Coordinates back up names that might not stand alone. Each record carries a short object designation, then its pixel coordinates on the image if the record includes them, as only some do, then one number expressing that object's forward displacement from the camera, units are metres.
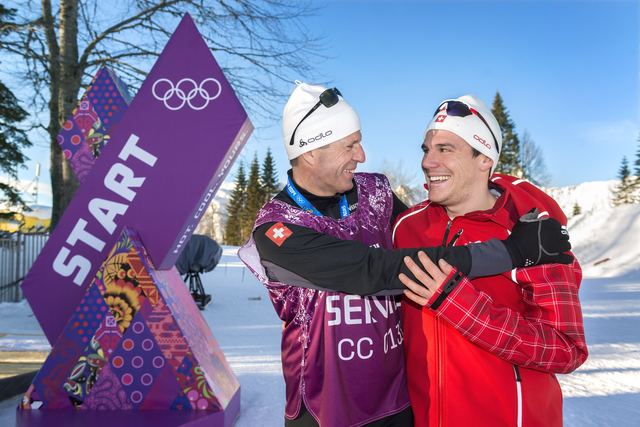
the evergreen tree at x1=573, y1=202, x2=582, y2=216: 56.16
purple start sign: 4.02
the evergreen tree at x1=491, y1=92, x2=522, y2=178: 42.41
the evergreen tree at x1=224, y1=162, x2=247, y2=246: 54.69
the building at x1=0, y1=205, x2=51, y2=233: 17.28
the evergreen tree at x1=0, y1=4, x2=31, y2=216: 15.80
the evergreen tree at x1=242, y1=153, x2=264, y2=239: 51.15
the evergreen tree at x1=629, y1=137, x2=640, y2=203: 45.22
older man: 2.01
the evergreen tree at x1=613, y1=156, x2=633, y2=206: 51.84
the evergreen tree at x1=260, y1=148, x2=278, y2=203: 55.53
